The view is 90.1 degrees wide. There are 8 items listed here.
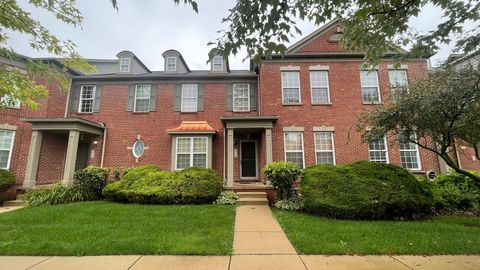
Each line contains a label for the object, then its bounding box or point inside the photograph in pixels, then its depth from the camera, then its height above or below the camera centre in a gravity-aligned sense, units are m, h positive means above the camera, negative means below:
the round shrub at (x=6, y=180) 10.20 -0.41
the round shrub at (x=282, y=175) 8.91 -0.18
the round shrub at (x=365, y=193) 6.91 -0.68
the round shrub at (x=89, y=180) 10.26 -0.41
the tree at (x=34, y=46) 5.45 +3.27
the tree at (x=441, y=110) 5.86 +1.62
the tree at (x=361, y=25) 3.33 +2.31
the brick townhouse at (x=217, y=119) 11.54 +2.57
